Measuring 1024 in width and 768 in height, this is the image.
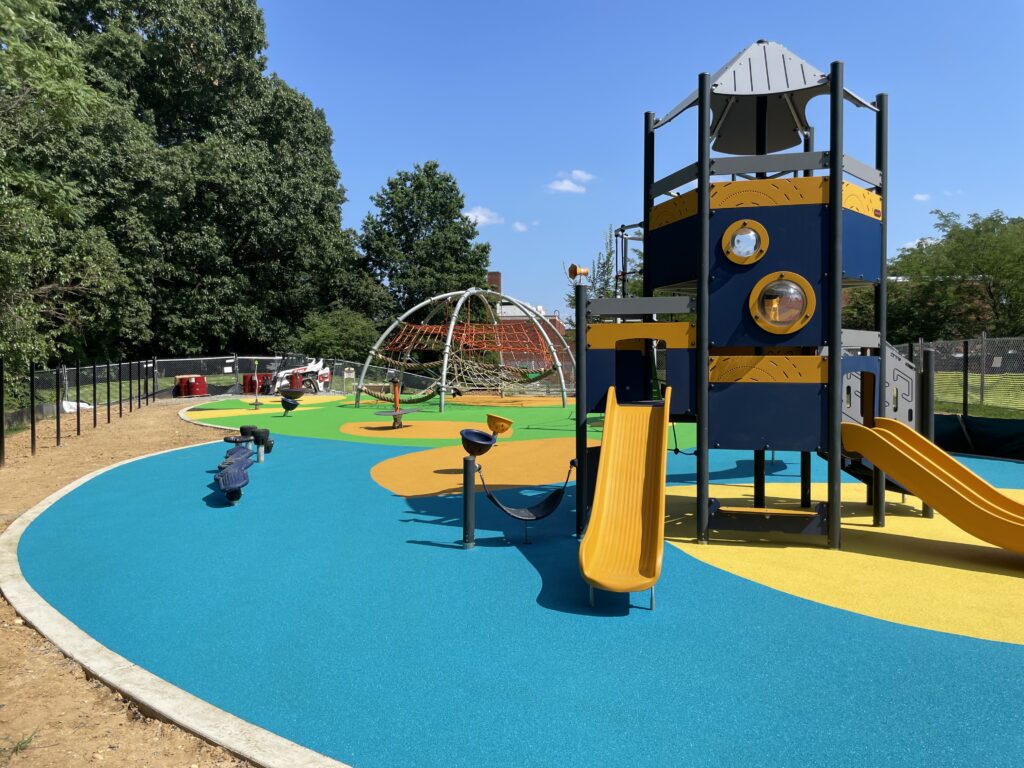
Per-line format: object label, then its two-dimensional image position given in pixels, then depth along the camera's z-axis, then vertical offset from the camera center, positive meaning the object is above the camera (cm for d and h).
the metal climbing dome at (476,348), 2567 +99
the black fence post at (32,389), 1300 -35
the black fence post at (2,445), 1209 -135
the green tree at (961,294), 3488 +429
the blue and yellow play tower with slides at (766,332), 708 +46
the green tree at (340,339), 3712 +185
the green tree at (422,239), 4778 +977
